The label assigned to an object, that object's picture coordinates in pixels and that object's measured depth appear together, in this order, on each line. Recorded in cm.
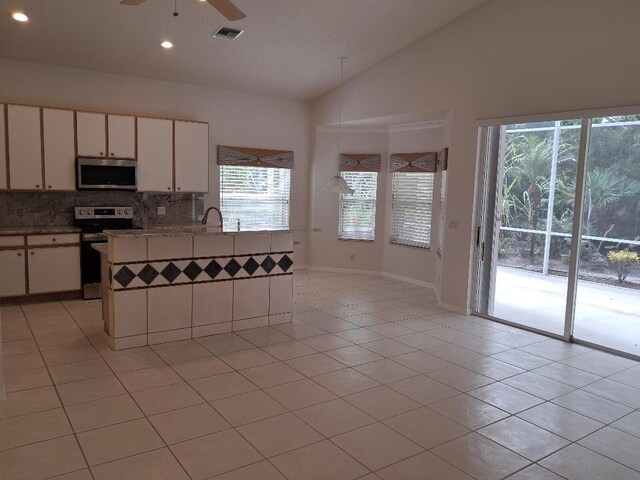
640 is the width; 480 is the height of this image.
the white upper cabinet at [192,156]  628
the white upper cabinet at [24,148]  525
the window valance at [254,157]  703
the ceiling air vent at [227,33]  512
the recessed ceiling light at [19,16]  457
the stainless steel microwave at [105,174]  561
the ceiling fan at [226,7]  309
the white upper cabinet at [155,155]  600
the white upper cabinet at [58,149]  543
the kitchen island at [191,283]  399
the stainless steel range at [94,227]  557
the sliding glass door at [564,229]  431
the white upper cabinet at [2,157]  517
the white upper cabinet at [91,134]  560
